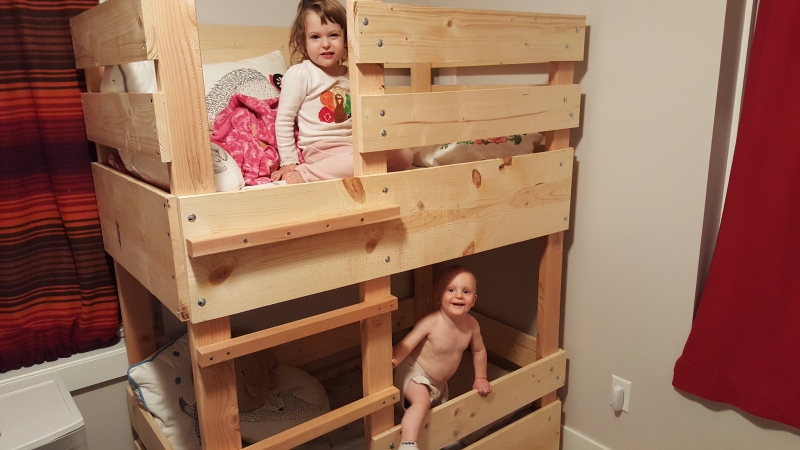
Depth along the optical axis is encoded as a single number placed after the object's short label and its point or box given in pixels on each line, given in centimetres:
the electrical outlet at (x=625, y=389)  167
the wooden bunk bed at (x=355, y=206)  100
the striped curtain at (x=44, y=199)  145
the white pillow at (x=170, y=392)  150
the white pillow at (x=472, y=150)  143
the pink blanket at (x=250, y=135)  139
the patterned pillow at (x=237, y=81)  159
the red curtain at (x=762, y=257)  125
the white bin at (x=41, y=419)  125
